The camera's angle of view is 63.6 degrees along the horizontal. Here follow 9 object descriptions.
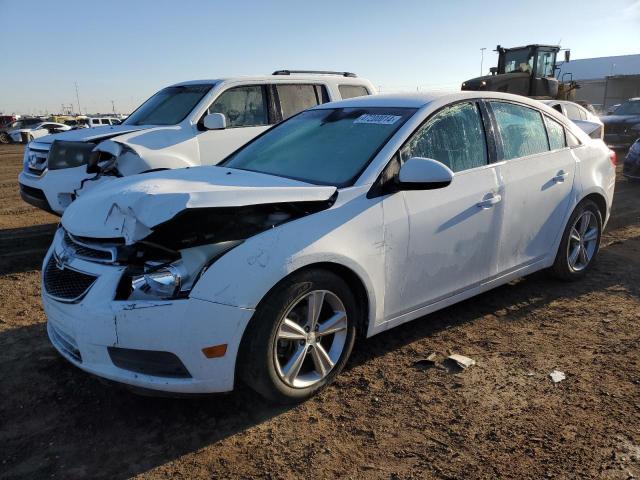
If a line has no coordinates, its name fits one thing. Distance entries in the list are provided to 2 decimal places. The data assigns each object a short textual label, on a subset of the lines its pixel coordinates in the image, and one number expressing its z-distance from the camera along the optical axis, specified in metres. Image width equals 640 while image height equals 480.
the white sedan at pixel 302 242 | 2.57
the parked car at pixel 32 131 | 32.04
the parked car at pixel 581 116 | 9.54
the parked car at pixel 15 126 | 33.72
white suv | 5.82
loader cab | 16.58
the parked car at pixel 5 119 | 38.16
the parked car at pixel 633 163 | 10.06
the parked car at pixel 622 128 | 15.45
